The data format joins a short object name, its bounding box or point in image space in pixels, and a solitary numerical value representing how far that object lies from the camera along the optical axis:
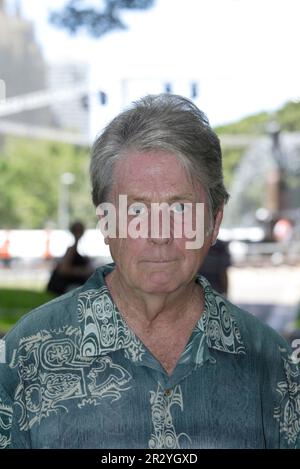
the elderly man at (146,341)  1.18
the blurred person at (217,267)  4.90
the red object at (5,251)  18.67
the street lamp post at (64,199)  28.55
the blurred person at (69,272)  6.05
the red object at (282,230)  18.36
